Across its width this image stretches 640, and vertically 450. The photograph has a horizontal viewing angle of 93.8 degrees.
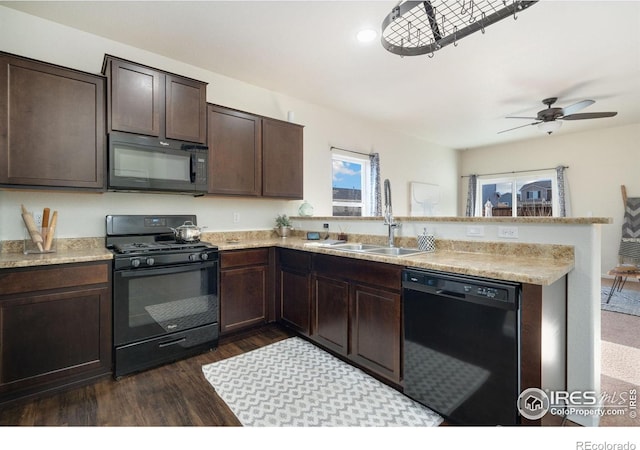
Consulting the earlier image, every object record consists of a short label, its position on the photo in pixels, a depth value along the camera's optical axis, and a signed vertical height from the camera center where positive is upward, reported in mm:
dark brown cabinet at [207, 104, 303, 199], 2914 +728
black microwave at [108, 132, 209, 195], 2318 +489
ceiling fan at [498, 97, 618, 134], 3701 +1387
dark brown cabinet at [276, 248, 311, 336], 2703 -637
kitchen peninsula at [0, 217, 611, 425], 1534 -225
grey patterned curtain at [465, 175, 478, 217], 7184 +671
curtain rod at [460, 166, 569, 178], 6073 +1132
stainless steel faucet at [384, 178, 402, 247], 2520 +41
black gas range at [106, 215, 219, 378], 2156 -559
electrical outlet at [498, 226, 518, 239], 1936 -61
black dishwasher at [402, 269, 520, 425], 1411 -646
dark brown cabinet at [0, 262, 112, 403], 1797 -668
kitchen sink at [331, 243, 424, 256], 2404 -225
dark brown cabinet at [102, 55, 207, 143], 2299 +1003
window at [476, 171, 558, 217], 6289 +641
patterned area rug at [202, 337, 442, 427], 1737 -1129
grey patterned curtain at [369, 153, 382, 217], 5000 +611
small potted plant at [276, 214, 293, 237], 3672 -38
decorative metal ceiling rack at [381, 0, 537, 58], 1300 +956
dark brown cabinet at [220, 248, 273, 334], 2746 -630
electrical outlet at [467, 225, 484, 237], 2090 -51
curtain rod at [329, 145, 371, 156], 4539 +1154
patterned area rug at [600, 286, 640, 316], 3658 -1050
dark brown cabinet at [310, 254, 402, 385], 1965 -654
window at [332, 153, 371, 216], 4695 +622
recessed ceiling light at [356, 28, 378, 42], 2521 +1616
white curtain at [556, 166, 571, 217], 5926 +591
